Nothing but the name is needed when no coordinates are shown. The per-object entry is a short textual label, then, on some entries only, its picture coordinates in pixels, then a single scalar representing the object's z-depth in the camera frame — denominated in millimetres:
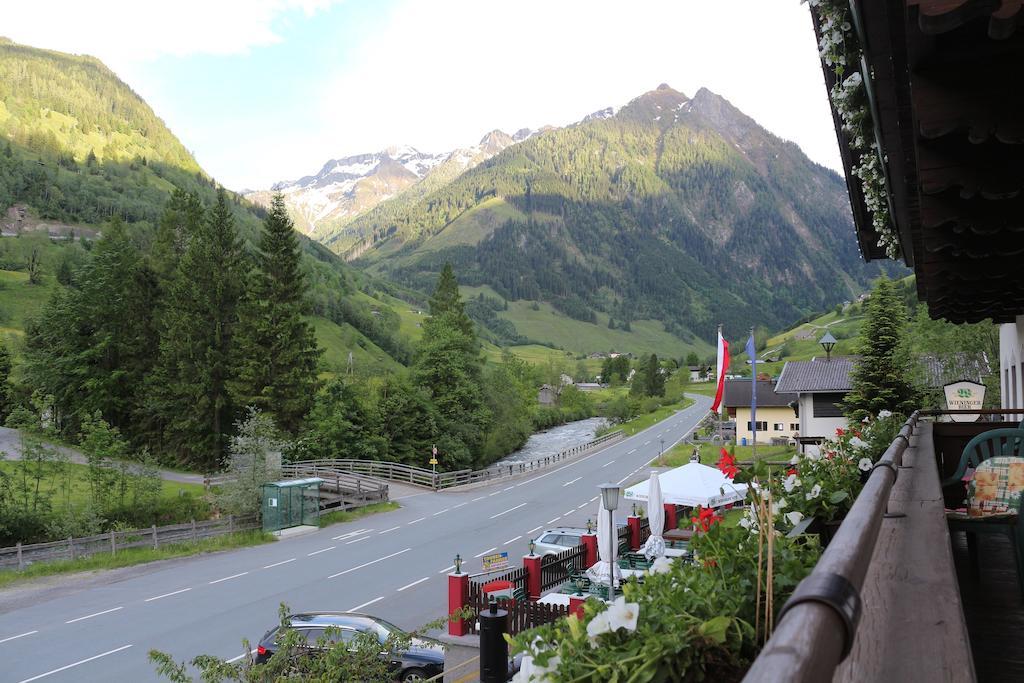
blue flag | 26234
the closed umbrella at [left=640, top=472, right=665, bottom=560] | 18109
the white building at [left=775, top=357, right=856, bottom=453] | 42812
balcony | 957
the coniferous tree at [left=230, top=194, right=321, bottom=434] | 44250
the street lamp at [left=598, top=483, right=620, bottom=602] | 14278
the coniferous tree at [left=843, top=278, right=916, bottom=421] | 31109
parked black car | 12484
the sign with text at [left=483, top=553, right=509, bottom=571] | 17203
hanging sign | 20719
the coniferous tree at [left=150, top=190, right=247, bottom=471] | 44688
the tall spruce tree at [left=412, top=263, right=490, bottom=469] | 48256
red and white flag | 21078
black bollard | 10023
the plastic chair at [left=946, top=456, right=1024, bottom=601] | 4594
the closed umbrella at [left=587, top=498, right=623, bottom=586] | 14828
